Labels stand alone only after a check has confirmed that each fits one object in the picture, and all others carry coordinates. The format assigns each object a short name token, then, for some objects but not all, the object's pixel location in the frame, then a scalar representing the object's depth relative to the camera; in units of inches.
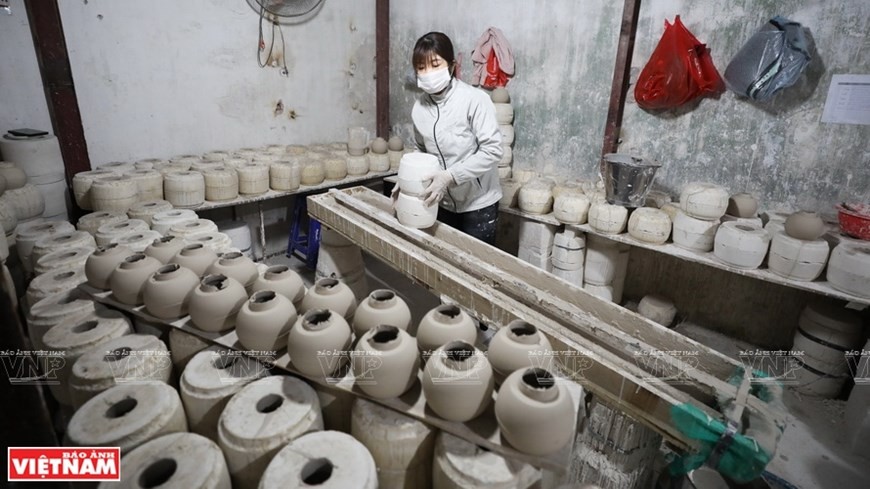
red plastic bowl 110.9
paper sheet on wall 116.5
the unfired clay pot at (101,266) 79.7
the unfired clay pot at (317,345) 59.4
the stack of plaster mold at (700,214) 125.3
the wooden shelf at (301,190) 148.2
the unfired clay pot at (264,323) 63.6
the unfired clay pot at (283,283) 74.2
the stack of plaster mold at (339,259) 133.5
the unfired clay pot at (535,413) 48.0
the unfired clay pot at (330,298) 70.1
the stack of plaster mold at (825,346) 115.4
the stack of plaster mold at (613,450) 77.8
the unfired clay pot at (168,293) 71.4
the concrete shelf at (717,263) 107.8
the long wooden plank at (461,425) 50.3
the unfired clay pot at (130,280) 75.1
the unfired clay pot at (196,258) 81.2
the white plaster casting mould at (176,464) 46.5
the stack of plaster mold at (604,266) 149.3
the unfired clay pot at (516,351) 57.4
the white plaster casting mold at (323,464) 46.4
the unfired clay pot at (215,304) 68.2
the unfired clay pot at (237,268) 77.7
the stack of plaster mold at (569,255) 150.8
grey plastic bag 118.6
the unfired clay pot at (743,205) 131.0
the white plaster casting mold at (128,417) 50.9
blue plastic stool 179.0
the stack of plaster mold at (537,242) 158.2
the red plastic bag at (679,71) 135.6
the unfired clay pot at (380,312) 65.1
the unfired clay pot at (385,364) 54.9
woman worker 105.7
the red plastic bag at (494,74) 182.9
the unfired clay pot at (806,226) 110.1
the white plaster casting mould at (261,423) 51.6
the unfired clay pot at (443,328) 61.7
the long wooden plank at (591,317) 66.3
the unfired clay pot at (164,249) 85.7
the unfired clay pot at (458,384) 52.1
